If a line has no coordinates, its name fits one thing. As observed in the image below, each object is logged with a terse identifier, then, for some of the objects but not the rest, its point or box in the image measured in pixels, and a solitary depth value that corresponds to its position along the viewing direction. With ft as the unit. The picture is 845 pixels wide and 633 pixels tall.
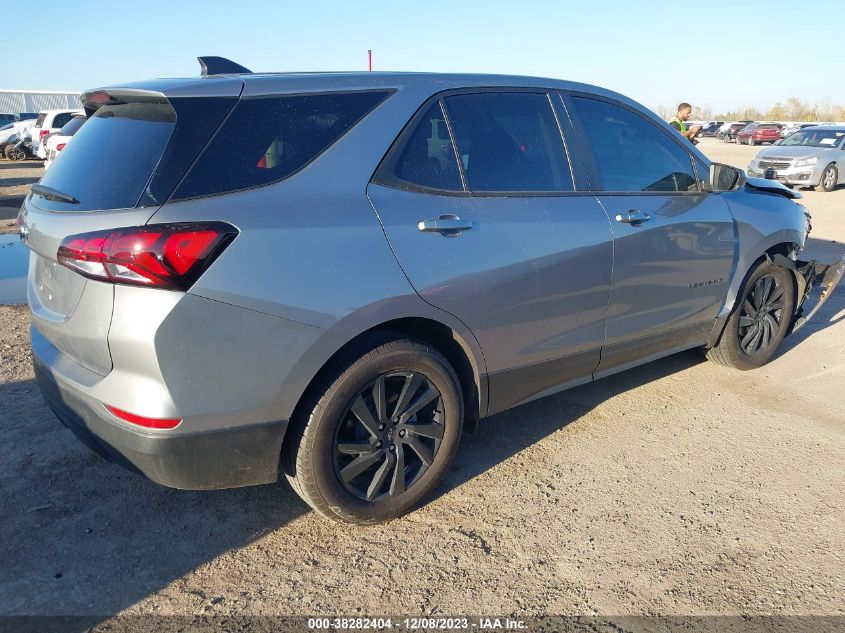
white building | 173.78
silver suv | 7.79
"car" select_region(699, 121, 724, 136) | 217.27
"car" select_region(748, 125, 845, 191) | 56.03
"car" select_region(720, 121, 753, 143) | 178.60
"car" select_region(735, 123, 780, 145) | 154.51
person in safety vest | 32.63
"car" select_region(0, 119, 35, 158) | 84.79
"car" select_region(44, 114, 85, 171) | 48.58
